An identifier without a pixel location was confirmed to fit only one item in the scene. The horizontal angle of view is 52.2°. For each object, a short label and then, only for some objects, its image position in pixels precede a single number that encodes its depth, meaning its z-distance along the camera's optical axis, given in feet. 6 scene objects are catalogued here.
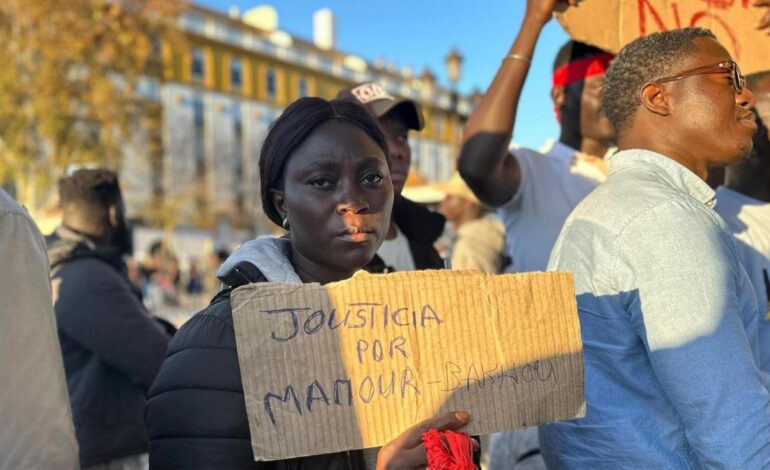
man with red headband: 8.40
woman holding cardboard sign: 4.68
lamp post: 45.16
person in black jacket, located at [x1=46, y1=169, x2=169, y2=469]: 9.93
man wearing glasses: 5.34
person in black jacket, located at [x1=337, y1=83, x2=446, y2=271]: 9.54
